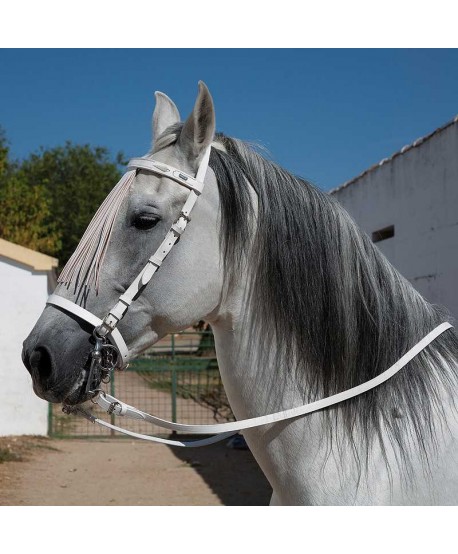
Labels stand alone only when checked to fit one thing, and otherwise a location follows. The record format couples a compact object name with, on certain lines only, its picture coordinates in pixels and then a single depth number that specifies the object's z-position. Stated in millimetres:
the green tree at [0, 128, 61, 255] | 19234
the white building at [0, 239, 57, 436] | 10148
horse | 1799
